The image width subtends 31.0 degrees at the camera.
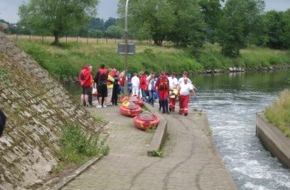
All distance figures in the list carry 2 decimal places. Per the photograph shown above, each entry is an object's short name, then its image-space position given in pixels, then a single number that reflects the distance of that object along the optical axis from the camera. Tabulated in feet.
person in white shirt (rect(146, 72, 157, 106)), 90.58
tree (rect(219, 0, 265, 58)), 296.51
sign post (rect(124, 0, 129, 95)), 87.56
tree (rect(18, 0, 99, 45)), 203.15
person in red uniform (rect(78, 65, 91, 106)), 70.64
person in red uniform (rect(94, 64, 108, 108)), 71.97
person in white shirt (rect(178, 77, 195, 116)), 75.00
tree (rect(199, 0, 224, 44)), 332.39
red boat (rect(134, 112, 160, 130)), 57.06
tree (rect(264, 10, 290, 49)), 356.38
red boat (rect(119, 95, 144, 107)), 75.19
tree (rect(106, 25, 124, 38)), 328.41
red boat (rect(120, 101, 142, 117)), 66.74
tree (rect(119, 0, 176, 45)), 262.06
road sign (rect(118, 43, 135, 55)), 88.07
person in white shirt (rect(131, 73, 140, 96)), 90.94
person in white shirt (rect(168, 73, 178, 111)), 80.23
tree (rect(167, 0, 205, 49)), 271.69
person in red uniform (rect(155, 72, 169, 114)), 74.49
